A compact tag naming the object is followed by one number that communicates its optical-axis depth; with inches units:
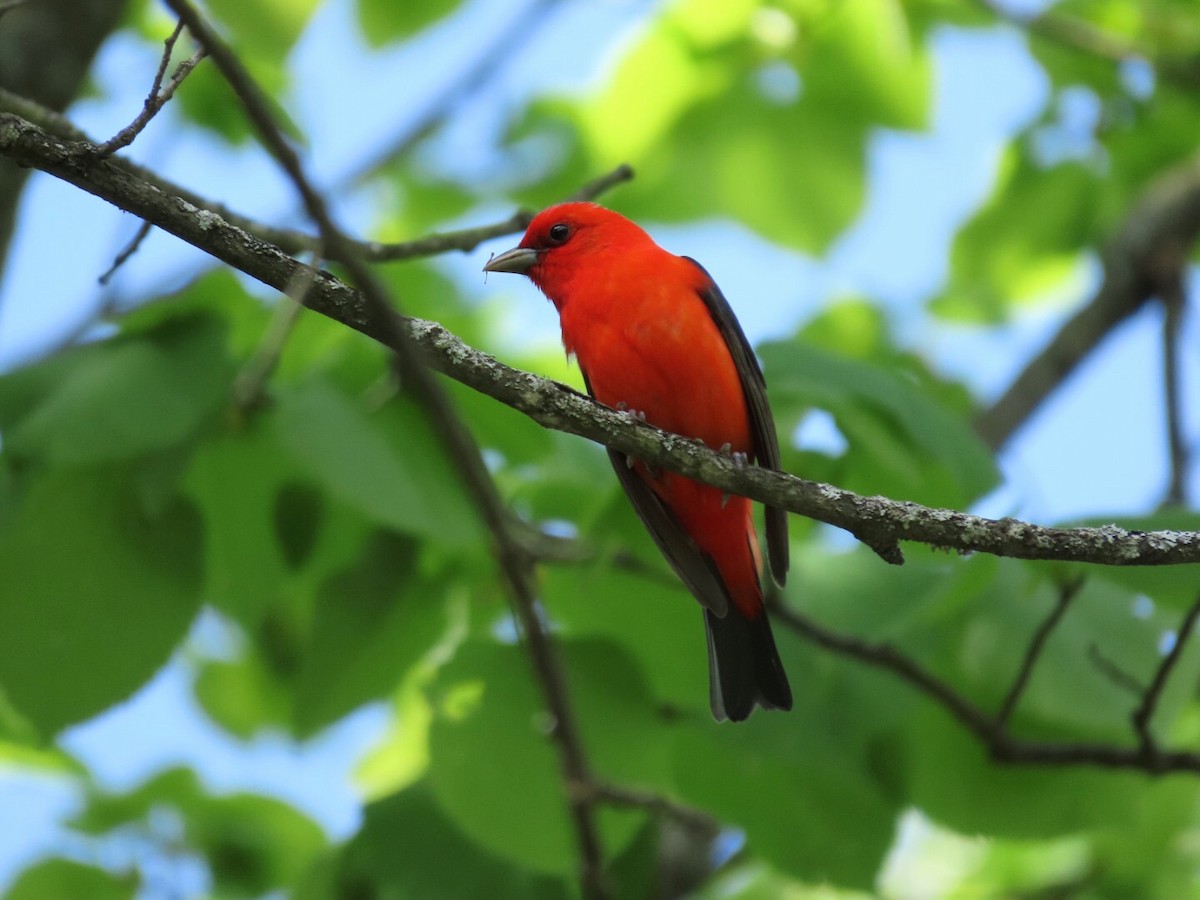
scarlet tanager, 329.1
